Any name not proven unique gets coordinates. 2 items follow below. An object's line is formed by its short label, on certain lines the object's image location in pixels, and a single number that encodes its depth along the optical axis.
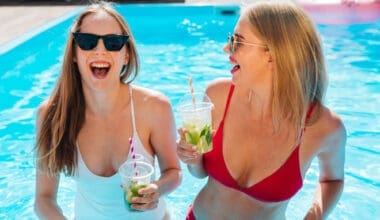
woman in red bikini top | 2.31
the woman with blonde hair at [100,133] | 2.72
